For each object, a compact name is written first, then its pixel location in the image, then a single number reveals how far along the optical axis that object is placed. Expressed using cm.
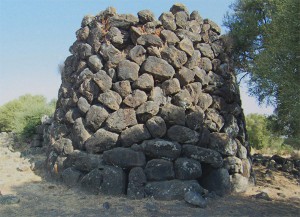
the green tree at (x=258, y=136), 1784
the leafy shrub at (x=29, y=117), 1295
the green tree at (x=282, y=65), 605
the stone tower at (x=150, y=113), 735
